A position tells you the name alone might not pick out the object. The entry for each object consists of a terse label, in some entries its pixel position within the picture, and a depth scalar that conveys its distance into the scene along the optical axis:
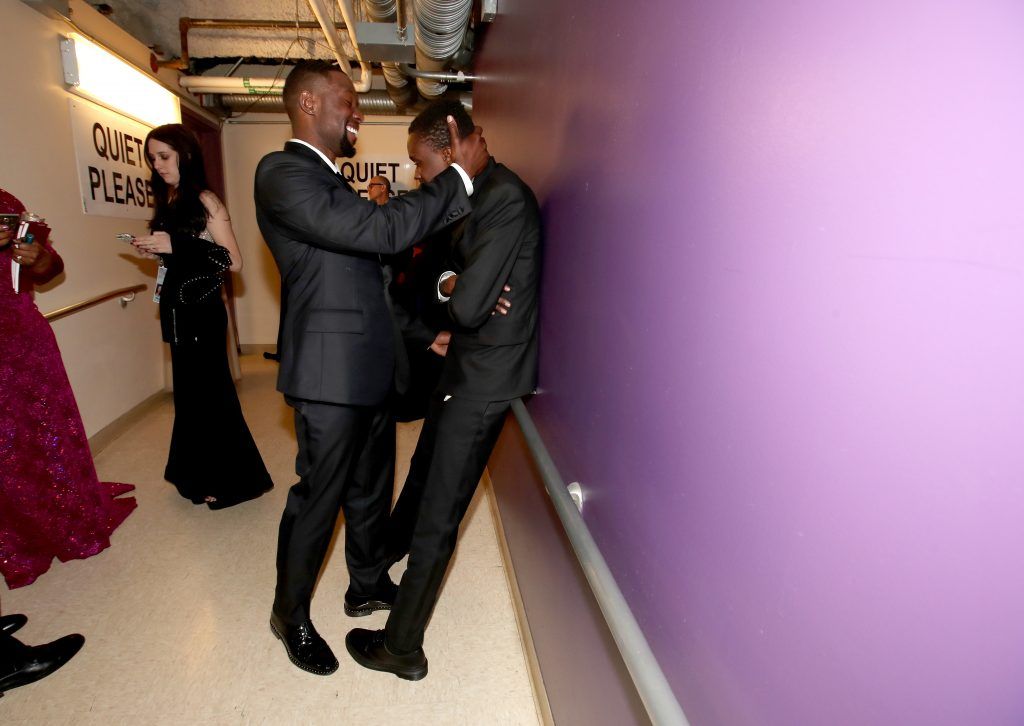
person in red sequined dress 2.15
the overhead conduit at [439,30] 2.74
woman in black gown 2.67
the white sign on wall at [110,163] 3.73
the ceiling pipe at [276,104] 5.74
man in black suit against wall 1.50
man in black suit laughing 1.54
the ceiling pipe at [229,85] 4.96
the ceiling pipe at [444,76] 3.90
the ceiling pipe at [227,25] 4.59
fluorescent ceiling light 3.53
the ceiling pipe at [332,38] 3.21
